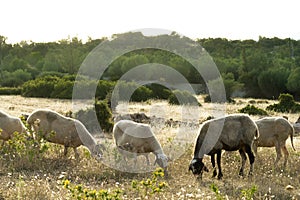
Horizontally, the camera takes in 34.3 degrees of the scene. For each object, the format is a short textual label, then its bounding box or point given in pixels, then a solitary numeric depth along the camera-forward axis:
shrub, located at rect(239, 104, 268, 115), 24.26
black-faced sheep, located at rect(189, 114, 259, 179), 9.63
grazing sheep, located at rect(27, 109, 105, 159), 11.28
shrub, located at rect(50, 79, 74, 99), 34.06
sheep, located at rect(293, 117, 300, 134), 18.11
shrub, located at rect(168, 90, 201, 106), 29.27
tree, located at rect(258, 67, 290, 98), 44.91
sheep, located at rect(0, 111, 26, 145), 11.45
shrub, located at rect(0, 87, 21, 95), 40.98
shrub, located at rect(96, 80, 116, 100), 31.86
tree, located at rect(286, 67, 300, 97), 42.19
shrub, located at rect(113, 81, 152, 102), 31.13
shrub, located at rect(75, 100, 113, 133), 17.98
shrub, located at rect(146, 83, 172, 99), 35.76
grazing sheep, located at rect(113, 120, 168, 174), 10.54
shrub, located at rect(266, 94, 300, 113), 26.98
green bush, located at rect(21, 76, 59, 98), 36.44
